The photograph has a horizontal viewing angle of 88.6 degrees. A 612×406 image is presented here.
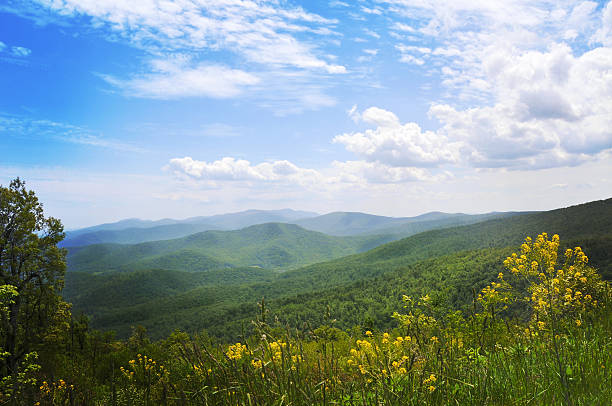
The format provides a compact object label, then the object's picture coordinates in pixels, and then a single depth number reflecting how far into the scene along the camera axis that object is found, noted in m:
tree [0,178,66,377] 20.72
